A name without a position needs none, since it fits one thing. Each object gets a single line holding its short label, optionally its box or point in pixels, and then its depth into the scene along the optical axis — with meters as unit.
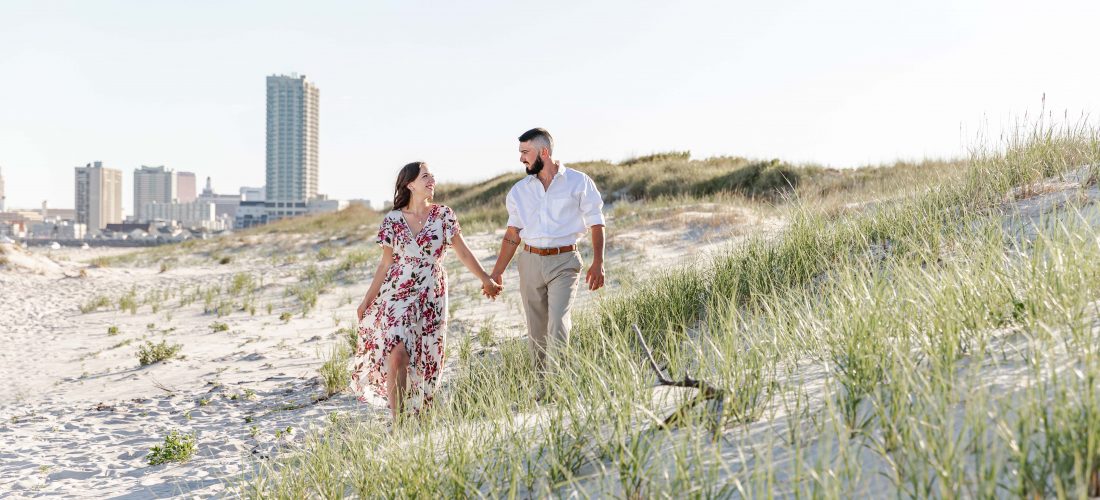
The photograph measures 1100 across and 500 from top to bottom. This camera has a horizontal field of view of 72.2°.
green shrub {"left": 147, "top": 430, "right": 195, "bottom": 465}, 5.33
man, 5.16
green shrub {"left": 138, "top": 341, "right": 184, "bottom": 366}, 8.97
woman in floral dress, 5.19
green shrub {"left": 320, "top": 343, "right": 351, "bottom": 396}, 6.88
